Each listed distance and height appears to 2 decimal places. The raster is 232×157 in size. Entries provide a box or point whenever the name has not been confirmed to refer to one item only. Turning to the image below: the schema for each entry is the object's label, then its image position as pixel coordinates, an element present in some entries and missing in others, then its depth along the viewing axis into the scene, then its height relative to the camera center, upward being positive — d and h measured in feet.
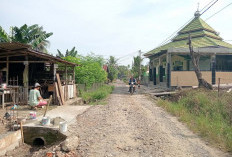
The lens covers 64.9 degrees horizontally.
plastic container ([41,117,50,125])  18.70 -4.44
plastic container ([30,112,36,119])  20.97 -4.28
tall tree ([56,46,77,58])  93.97 +13.18
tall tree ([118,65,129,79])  267.66 +9.88
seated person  26.10 -2.94
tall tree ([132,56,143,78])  125.14 +8.19
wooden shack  30.55 +0.67
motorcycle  51.18 -2.63
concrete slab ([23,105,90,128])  20.16 -4.99
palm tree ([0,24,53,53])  61.41 +15.45
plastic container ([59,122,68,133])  17.40 -4.70
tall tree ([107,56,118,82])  139.03 +8.79
